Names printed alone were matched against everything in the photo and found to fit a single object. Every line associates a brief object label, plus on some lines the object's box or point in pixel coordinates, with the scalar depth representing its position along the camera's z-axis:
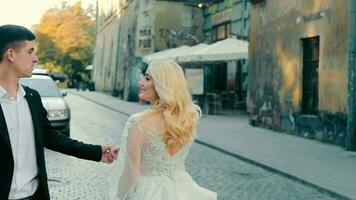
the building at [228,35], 25.91
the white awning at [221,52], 21.80
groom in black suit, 2.93
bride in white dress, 3.21
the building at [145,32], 33.25
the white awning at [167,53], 27.35
